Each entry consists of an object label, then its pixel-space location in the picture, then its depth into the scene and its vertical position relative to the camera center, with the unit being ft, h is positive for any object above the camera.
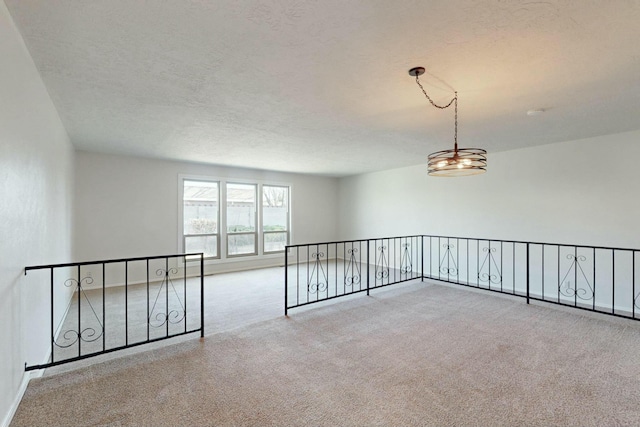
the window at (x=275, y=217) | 24.72 -0.29
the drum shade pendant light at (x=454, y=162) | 8.93 +1.60
